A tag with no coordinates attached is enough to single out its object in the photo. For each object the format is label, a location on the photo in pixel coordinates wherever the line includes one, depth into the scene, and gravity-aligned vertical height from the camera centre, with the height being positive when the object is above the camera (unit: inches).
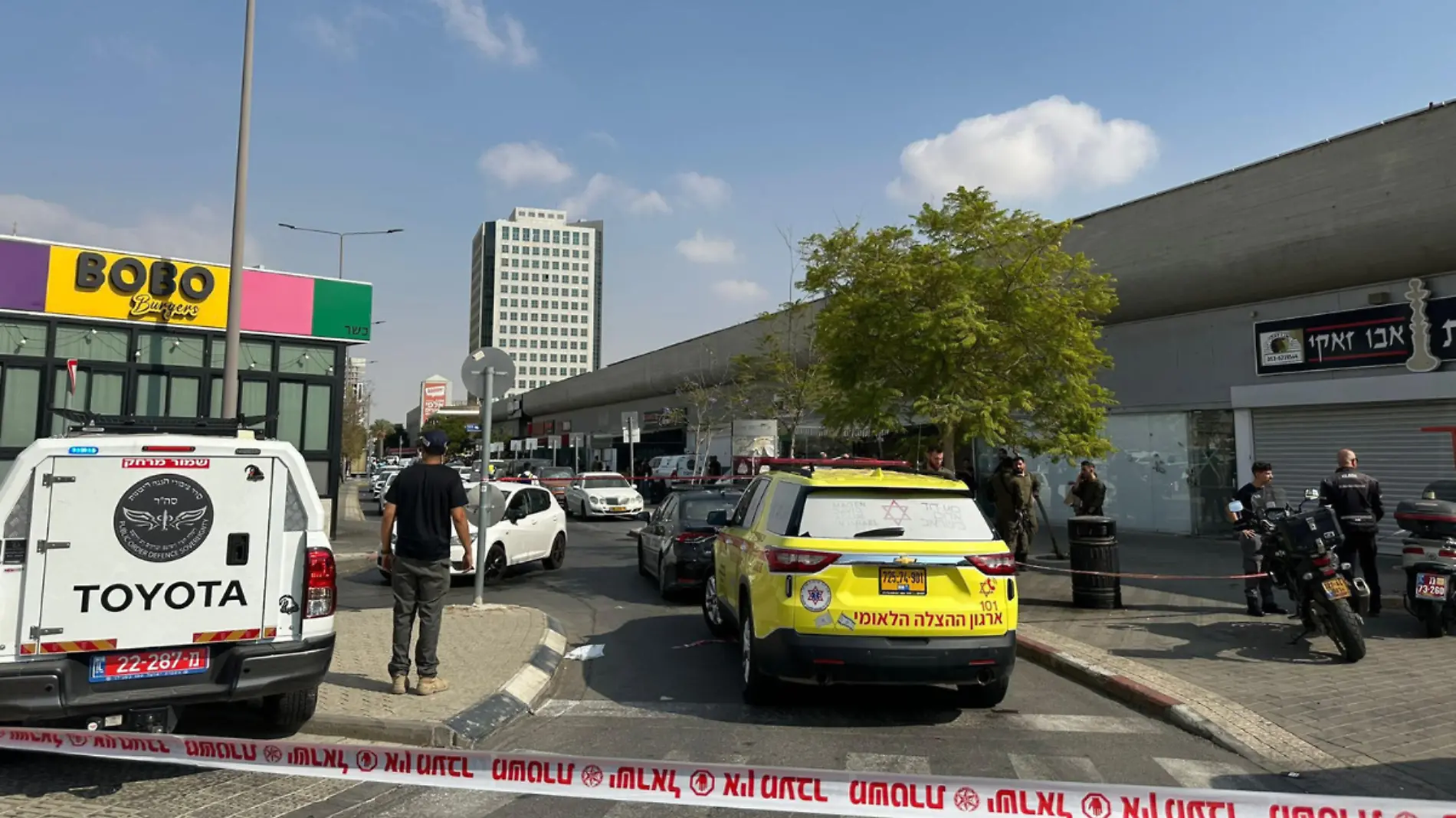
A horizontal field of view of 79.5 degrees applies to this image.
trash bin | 400.8 -38.0
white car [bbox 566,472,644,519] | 1057.5 -30.7
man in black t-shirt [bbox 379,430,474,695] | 247.8 -24.3
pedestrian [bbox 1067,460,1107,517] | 517.0 -8.5
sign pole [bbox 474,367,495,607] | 391.9 -16.4
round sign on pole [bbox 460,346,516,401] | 410.0 +47.8
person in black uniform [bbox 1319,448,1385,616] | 365.1 -11.8
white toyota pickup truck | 178.5 -24.1
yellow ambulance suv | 225.8 -30.8
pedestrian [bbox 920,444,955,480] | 486.2 +8.1
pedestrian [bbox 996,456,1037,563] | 492.4 -13.4
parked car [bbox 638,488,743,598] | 431.2 -34.1
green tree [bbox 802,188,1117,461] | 491.2 +82.9
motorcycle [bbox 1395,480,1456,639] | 327.3 -30.3
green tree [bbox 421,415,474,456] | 3661.4 +158.5
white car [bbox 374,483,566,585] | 511.5 -39.2
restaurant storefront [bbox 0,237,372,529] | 701.9 +108.9
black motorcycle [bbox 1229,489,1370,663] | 294.7 -34.1
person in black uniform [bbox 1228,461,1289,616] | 378.0 -21.4
